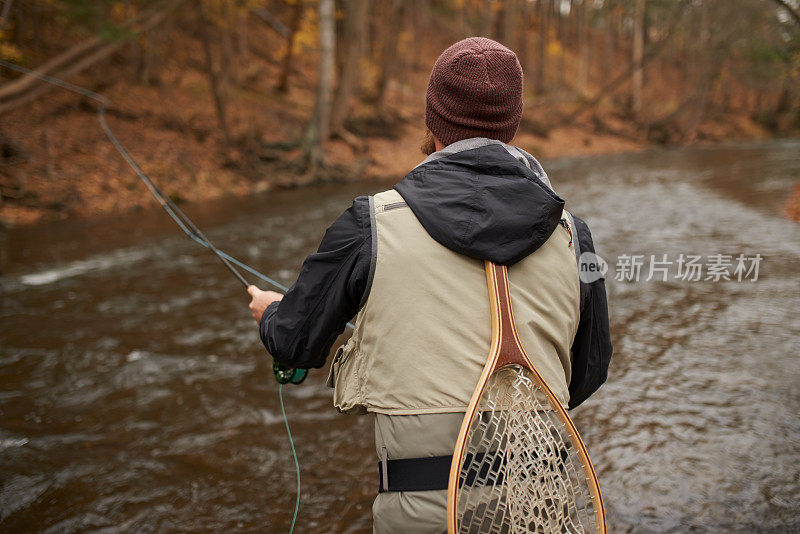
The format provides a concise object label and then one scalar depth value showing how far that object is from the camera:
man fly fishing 1.56
